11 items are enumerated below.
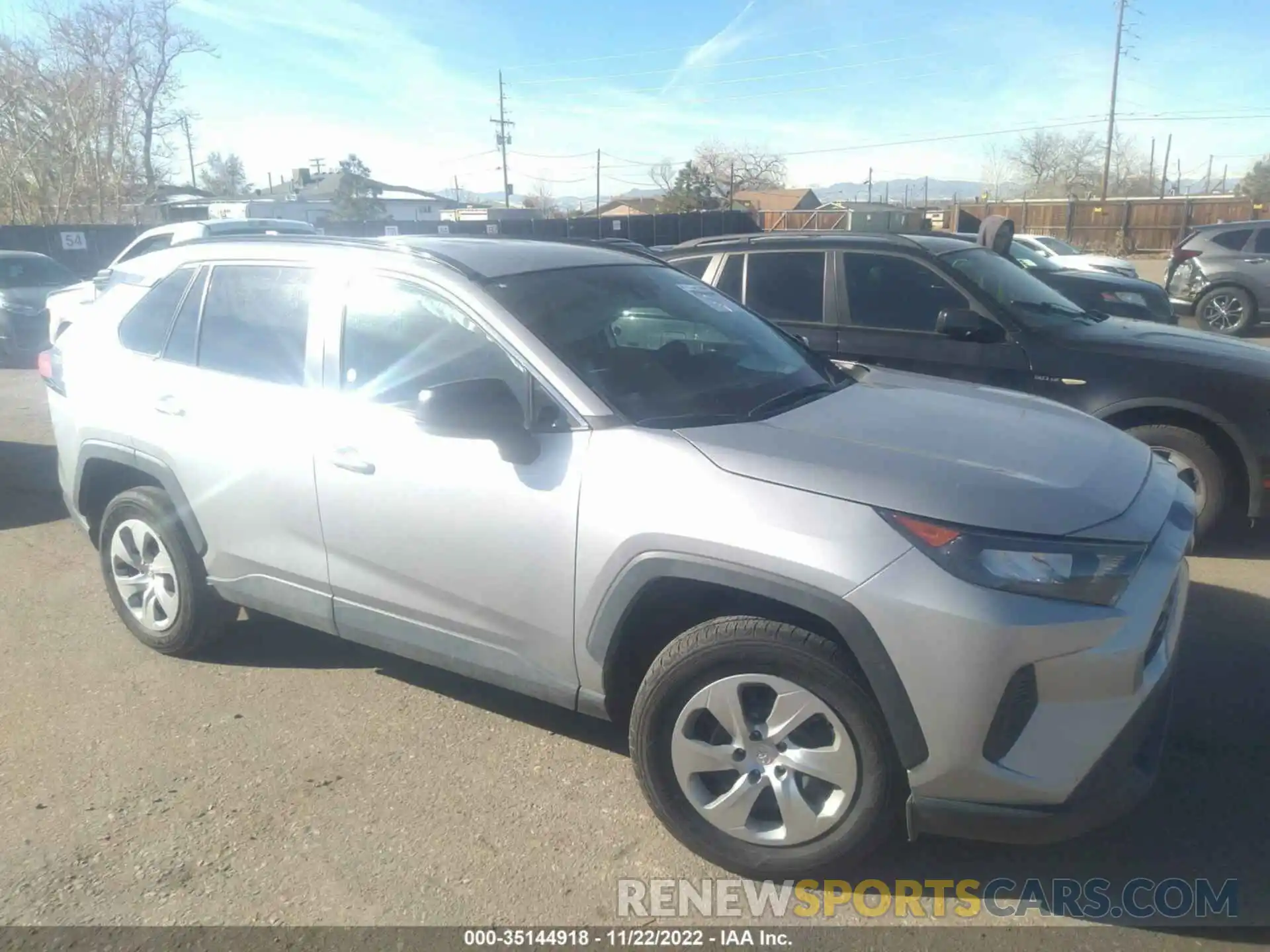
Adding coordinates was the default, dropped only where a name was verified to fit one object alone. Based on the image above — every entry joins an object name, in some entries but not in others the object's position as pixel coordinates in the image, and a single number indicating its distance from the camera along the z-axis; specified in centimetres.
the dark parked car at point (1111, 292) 1137
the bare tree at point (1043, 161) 8256
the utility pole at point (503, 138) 6900
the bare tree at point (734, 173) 5366
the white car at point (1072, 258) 1620
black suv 518
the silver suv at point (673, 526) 247
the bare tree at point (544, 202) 9044
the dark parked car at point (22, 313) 1380
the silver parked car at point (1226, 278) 1361
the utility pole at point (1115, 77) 4620
